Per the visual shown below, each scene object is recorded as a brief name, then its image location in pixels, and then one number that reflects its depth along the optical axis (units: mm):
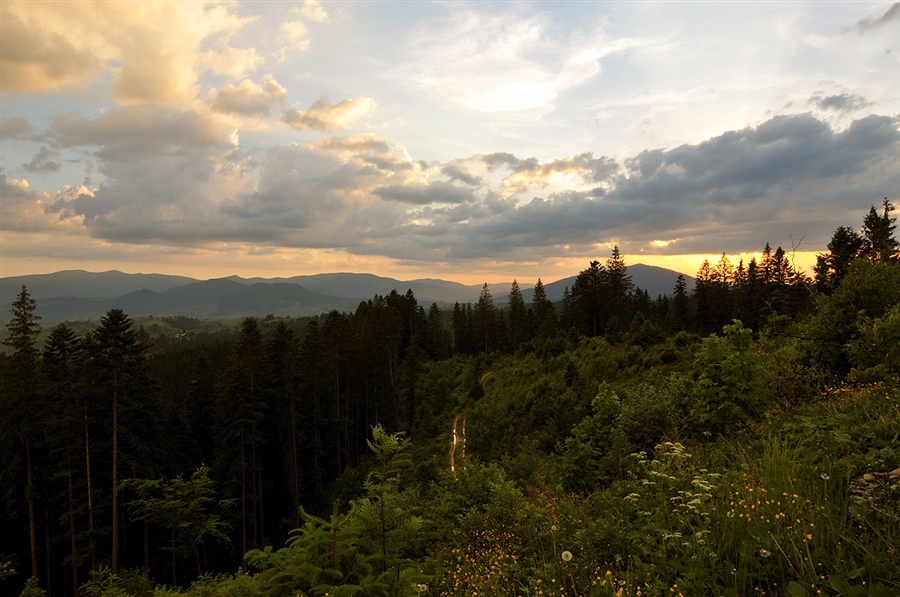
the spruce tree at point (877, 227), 39438
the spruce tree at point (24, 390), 23641
